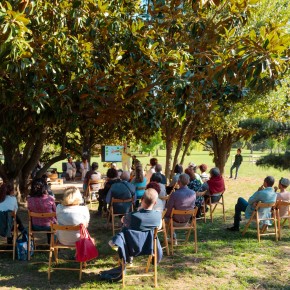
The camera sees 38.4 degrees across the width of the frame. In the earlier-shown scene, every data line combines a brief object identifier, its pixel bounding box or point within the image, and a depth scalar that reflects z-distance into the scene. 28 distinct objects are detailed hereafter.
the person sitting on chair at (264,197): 7.49
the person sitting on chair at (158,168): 9.62
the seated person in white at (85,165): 16.03
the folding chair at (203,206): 8.59
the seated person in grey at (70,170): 19.23
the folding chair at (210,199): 9.19
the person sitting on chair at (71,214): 5.62
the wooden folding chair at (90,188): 10.79
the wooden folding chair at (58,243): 5.43
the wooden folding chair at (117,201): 7.86
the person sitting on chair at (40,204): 6.46
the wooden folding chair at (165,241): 6.57
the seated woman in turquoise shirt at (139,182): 8.99
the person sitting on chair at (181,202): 6.95
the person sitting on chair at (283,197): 8.11
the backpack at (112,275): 5.44
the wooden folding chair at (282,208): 7.61
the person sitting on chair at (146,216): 5.23
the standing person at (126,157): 16.77
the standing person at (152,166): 10.75
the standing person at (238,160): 20.83
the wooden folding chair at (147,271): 5.22
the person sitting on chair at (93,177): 10.97
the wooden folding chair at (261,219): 7.30
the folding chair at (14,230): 6.40
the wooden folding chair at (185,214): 6.59
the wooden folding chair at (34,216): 6.20
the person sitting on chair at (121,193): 7.94
